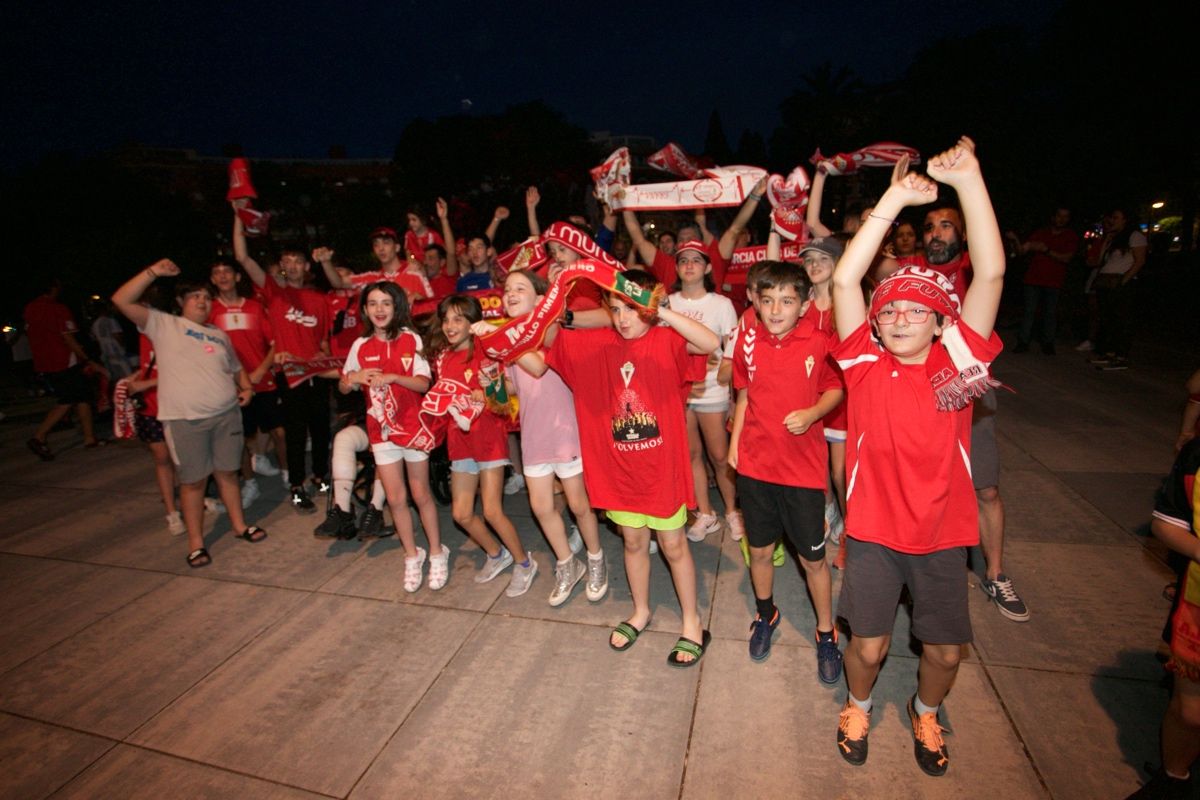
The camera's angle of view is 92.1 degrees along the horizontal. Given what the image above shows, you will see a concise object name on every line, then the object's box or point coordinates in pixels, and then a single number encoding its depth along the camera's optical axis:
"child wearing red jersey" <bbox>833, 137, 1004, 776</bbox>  2.09
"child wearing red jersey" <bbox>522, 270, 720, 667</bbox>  2.99
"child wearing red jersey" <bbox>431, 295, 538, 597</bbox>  3.80
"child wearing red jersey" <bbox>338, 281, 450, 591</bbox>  3.90
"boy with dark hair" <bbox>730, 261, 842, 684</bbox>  2.85
